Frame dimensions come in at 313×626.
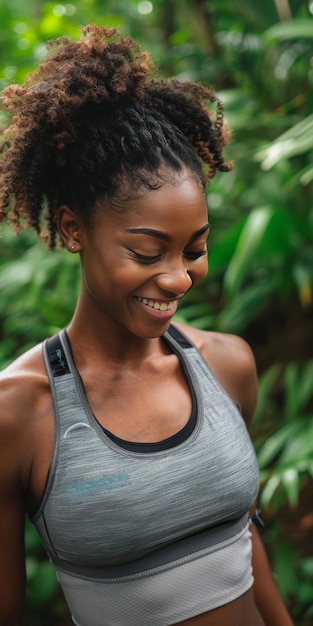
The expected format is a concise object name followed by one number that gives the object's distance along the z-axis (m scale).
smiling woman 1.20
